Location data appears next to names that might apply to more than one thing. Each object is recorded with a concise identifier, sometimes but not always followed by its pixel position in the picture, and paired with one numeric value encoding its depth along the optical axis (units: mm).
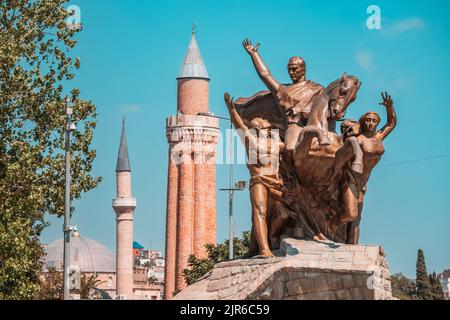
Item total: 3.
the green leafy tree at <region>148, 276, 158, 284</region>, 149550
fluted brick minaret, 95500
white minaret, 112938
